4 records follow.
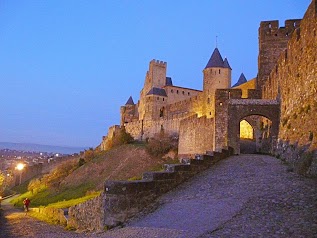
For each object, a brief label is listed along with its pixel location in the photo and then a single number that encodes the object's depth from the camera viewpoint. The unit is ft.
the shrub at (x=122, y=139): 152.97
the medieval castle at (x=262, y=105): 48.73
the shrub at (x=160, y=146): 119.85
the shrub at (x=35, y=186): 136.21
